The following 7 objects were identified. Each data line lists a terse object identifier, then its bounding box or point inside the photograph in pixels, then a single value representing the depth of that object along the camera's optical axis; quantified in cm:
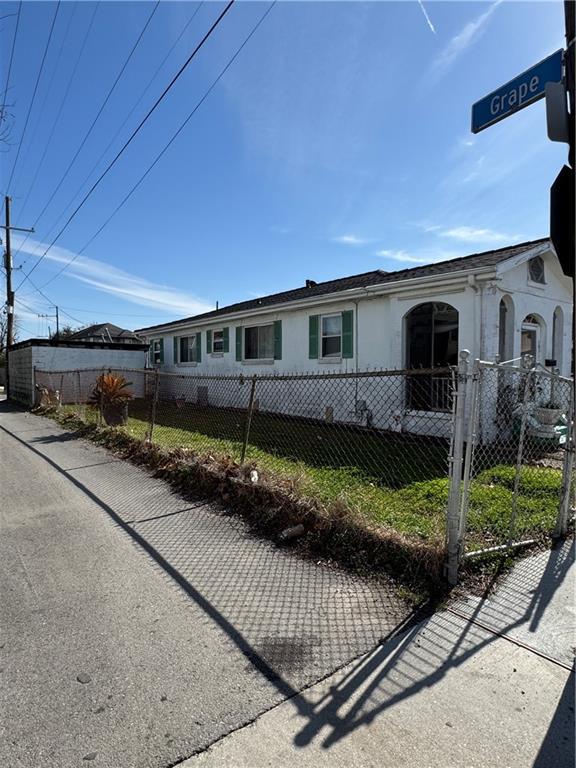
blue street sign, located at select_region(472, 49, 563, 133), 284
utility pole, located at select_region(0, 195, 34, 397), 2303
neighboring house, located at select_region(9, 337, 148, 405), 1712
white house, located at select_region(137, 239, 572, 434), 845
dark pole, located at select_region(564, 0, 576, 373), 247
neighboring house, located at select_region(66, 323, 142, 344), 3422
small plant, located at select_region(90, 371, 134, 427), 1005
